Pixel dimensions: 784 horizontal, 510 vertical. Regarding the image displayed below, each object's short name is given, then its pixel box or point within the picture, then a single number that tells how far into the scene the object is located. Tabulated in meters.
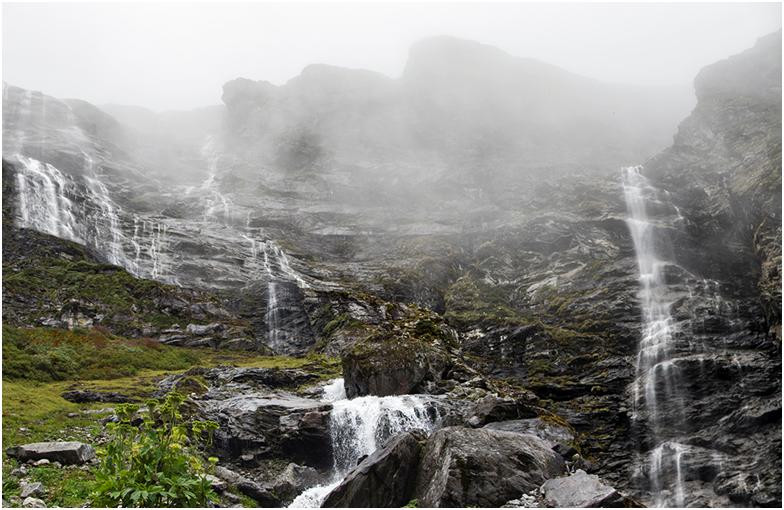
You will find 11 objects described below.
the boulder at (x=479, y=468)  14.88
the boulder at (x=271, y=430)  21.27
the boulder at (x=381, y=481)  15.78
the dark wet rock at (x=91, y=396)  22.81
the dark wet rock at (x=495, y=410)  23.70
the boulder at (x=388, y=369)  26.83
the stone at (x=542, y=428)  23.08
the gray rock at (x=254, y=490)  16.52
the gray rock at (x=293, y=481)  17.82
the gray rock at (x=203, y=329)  42.22
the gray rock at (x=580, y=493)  13.54
